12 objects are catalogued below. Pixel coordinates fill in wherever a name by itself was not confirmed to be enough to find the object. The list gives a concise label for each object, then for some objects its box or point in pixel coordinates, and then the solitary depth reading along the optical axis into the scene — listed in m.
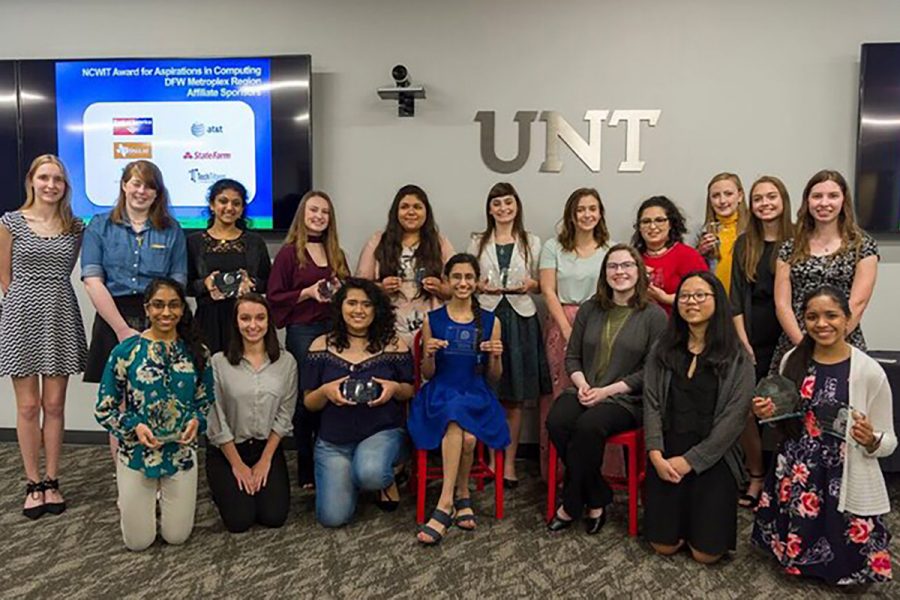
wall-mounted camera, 3.77
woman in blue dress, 3.00
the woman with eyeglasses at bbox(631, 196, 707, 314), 3.34
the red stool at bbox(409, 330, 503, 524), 3.03
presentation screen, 3.92
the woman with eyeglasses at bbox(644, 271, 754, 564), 2.68
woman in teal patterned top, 2.79
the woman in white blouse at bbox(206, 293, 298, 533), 2.99
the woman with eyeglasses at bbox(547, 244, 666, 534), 2.92
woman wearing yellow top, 3.48
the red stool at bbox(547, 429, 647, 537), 2.96
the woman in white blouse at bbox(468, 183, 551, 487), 3.50
